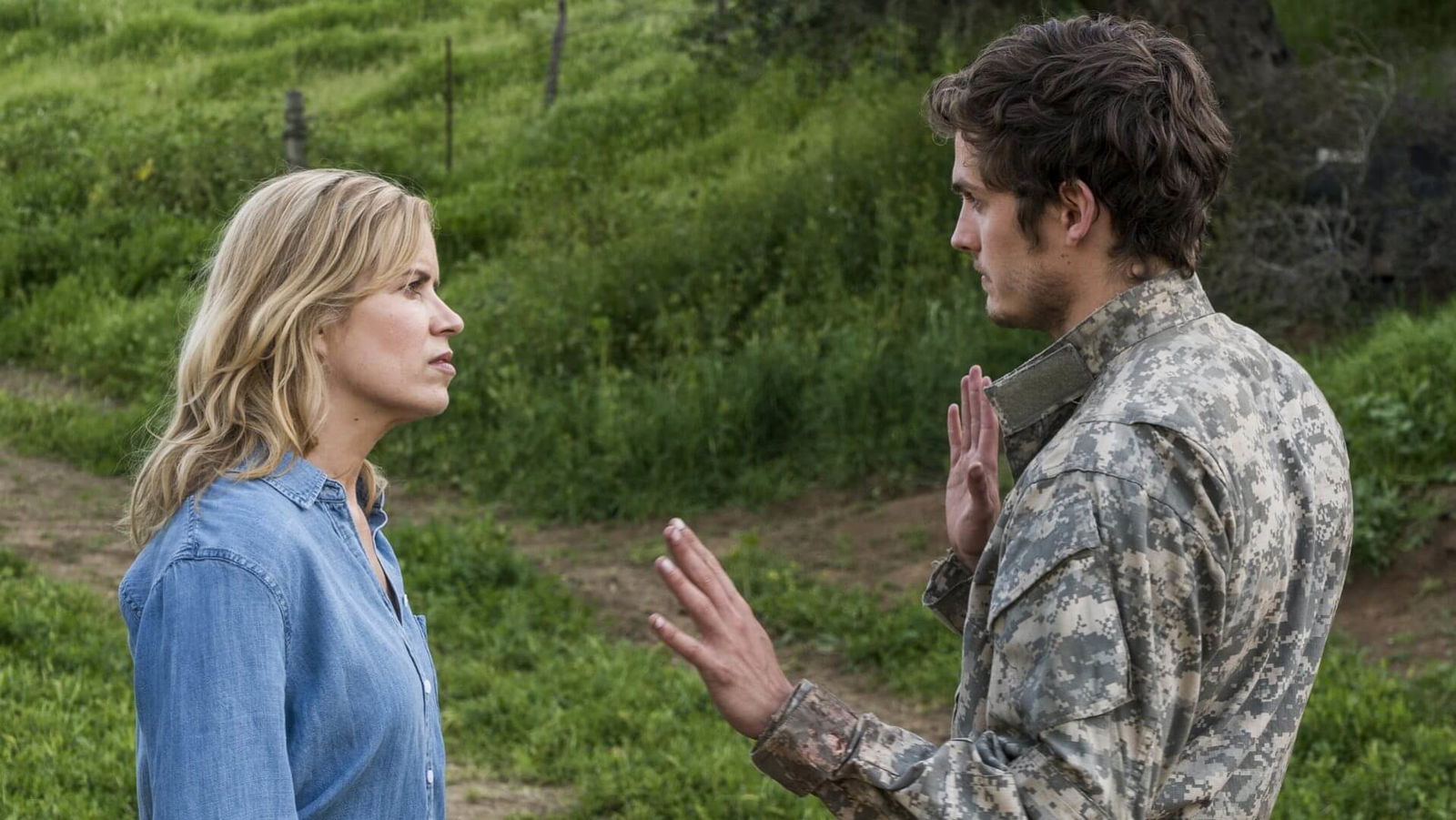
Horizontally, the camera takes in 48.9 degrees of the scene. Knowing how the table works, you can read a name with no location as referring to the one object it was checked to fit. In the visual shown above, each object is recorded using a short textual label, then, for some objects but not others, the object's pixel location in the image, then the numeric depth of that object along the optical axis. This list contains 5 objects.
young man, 2.00
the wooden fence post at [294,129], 14.38
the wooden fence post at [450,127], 15.66
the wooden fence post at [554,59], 17.14
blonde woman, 2.00
